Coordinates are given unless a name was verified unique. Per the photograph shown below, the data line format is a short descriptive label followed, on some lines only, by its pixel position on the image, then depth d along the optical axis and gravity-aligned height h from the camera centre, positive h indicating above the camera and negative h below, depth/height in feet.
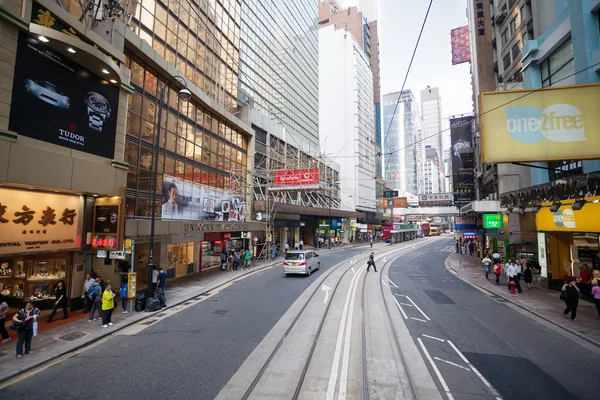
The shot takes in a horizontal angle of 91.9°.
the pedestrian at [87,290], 38.09 -8.62
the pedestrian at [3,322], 28.19 -9.56
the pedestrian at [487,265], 66.95 -8.52
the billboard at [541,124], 31.50 +11.76
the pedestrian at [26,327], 25.49 -9.04
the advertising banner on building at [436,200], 215.41 +21.32
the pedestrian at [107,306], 33.55 -9.31
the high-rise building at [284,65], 119.65 +83.76
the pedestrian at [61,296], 35.81 -8.84
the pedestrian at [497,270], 59.93 -8.62
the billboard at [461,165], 120.67 +27.63
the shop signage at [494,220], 81.56 +2.32
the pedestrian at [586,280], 46.32 -8.13
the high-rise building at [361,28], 306.96 +221.45
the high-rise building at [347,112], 240.32 +99.63
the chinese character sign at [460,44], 218.59 +142.50
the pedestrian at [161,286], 42.22 -9.35
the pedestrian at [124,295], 39.74 -9.49
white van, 66.90 -8.33
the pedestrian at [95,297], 35.83 -8.95
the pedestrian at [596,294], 35.78 -8.05
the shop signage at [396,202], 185.14 +16.23
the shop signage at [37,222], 32.22 +0.41
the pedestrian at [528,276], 55.47 -9.10
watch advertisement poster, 31.81 +15.32
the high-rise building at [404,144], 543.39 +163.81
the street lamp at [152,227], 41.50 -0.18
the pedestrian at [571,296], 36.32 -8.50
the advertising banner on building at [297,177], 83.87 +14.85
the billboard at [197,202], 62.28 +6.05
